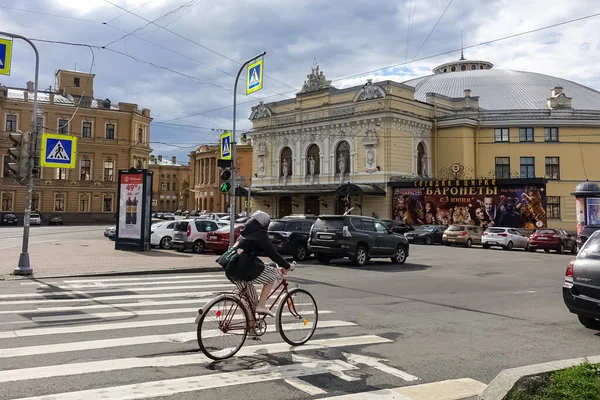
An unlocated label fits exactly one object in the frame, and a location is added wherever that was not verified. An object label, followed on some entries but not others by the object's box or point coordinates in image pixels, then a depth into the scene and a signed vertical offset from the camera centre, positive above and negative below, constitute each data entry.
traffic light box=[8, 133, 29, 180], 14.34 +1.85
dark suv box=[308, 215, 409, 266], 18.56 -0.64
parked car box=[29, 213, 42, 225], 57.60 +0.03
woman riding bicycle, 6.40 -0.49
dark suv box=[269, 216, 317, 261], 20.34 -0.59
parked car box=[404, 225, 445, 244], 36.19 -0.86
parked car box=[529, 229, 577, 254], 30.12 -1.01
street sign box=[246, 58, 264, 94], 17.31 +5.20
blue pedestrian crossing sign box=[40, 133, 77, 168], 15.86 +2.26
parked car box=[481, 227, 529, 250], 32.00 -0.97
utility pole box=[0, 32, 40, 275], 14.27 +1.27
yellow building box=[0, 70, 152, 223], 61.81 +10.15
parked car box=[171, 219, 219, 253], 23.30 -0.59
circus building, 44.66 +7.71
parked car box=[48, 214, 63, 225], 59.78 -0.07
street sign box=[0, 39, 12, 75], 13.87 +4.63
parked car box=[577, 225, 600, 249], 27.12 -0.44
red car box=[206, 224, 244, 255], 22.38 -0.86
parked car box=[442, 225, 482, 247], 34.00 -0.81
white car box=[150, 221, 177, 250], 25.64 -0.85
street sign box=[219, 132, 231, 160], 19.69 +3.02
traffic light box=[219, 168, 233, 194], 18.67 +1.50
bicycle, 6.20 -1.29
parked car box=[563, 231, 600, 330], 7.76 -0.96
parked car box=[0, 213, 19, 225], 56.69 +0.00
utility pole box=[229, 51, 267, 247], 18.95 +2.24
